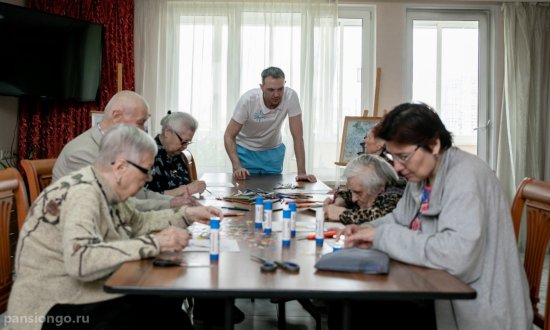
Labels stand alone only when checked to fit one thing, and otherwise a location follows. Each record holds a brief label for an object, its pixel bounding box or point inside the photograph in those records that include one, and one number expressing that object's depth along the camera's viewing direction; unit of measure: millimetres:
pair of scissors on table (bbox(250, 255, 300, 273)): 1373
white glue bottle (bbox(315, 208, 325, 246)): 1729
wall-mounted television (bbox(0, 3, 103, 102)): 4398
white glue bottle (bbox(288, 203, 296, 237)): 1851
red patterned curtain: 5008
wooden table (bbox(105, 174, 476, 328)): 1204
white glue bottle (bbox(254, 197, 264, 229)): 2002
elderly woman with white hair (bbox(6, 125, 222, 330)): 1387
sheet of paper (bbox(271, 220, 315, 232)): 1978
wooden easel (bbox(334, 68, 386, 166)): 5297
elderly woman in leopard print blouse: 2246
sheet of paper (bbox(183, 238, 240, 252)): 1619
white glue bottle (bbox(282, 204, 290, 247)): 1727
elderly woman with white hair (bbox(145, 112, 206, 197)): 2955
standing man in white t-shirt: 4117
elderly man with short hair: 2184
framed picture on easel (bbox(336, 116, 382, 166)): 5164
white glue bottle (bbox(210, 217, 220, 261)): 1495
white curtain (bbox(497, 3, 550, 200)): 5414
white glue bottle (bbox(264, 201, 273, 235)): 1879
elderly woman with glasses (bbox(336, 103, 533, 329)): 1410
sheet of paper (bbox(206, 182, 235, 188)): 3364
